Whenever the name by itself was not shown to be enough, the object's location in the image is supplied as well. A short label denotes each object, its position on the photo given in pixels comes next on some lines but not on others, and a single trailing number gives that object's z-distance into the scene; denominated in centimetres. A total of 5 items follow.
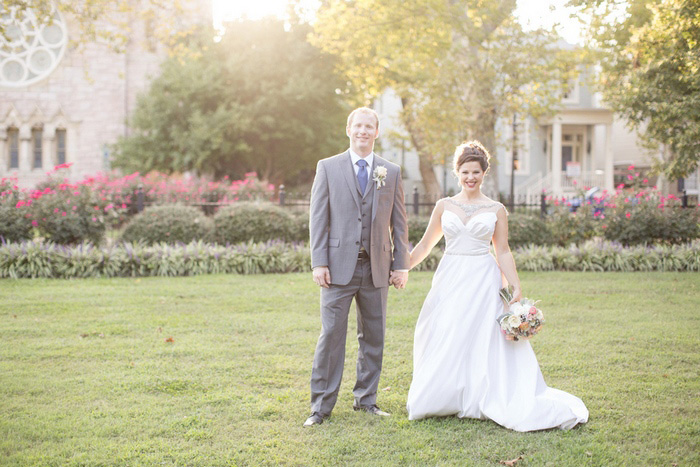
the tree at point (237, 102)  2656
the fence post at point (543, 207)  1530
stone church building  3256
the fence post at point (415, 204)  1563
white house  2830
